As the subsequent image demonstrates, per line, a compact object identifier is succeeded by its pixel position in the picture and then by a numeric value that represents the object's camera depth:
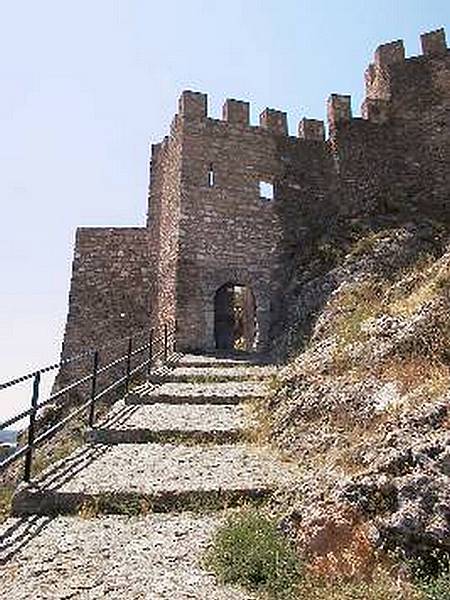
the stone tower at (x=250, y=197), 17.50
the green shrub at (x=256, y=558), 4.37
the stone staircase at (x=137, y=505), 4.49
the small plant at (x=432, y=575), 3.79
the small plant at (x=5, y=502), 6.11
